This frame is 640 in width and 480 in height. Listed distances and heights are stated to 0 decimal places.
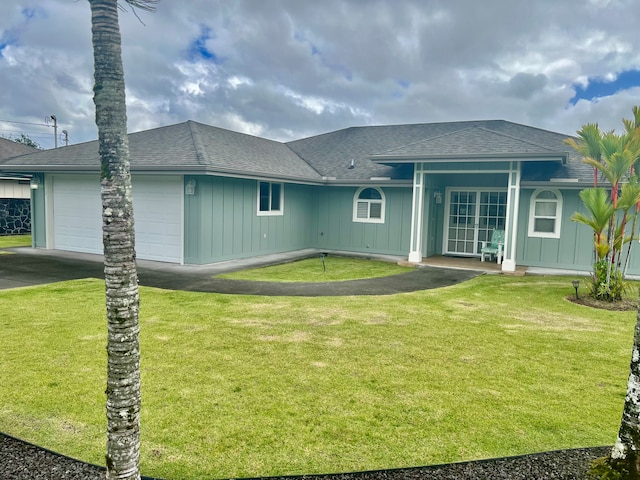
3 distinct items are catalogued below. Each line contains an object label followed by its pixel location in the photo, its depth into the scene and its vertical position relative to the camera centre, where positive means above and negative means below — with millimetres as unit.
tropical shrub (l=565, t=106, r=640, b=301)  8484 +396
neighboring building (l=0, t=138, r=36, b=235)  19188 -283
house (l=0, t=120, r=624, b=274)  12055 +318
